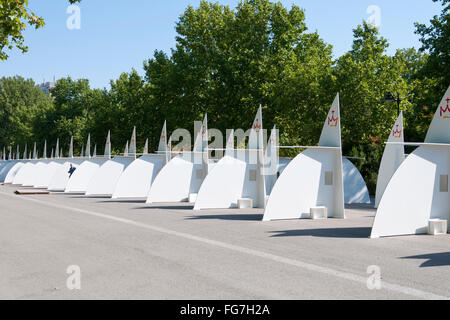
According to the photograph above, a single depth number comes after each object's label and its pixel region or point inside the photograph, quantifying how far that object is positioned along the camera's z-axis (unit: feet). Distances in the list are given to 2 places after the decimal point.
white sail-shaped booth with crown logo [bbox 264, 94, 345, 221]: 51.51
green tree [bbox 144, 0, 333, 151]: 118.93
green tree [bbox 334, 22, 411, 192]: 103.30
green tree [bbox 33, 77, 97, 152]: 223.92
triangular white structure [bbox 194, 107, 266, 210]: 64.44
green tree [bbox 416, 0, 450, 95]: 84.38
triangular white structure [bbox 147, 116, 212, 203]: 75.51
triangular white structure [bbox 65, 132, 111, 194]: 107.34
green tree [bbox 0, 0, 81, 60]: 45.29
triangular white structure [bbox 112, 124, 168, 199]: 85.25
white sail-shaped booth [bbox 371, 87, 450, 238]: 39.91
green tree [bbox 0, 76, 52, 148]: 278.67
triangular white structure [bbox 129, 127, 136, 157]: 93.84
